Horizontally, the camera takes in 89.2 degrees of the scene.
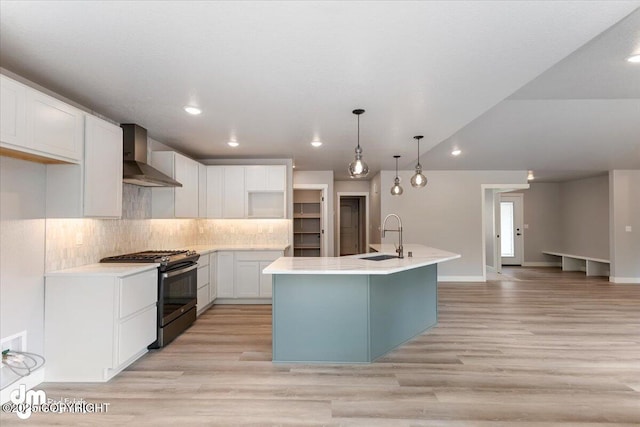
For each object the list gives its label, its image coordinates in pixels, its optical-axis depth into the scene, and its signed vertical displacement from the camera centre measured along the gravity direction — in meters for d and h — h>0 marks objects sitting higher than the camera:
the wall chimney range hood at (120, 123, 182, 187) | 3.38 +0.67
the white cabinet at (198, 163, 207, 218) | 5.04 +0.48
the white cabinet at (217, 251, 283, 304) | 4.96 -0.83
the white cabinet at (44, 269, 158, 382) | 2.62 -0.85
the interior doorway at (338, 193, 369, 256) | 10.12 -0.15
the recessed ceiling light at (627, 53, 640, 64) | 2.52 +1.27
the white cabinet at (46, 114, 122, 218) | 2.68 +0.35
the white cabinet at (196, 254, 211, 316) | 4.35 -0.88
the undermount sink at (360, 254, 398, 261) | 3.70 -0.44
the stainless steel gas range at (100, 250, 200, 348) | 3.32 -0.75
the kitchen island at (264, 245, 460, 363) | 3.00 -0.88
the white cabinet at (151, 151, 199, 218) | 4.23 +0.39
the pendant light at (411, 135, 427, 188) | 4.19 +0.52
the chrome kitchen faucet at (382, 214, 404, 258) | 3.77 -0.38
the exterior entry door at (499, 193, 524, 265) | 9.03 -0.26
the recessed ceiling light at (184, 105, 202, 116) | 3.10 +1.09
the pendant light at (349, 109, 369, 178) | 3.28 +0.54
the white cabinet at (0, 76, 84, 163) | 2.03 +0.68
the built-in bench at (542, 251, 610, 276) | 7.57 -1.10
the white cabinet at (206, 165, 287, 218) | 5.25 +0.58
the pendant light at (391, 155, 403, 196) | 4.89 +0.46
